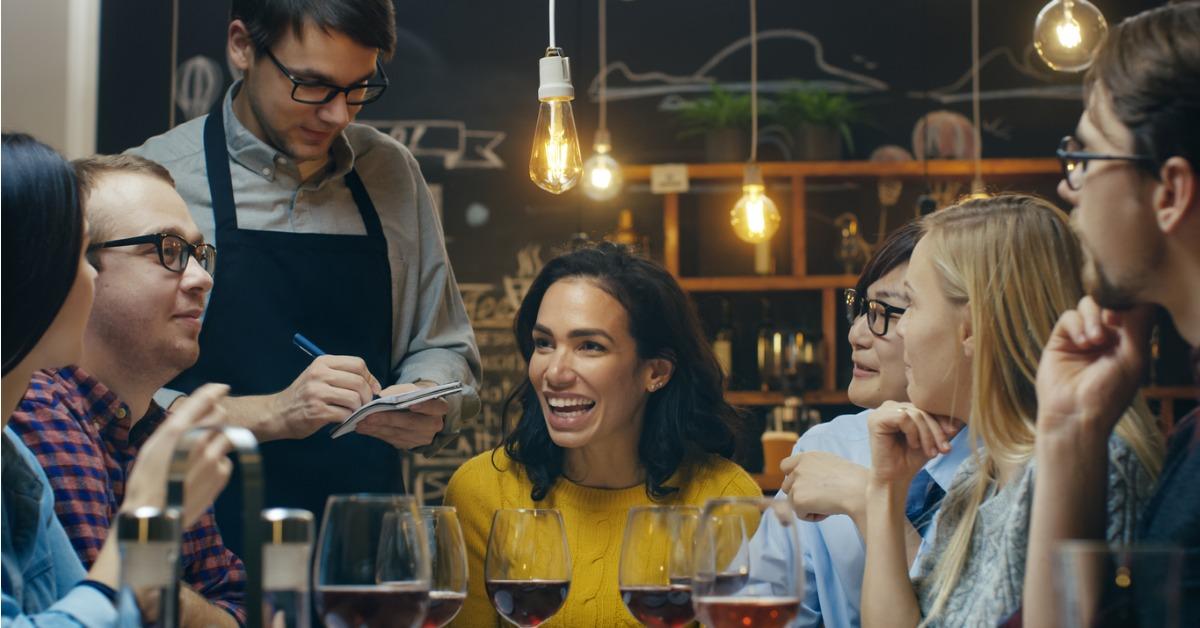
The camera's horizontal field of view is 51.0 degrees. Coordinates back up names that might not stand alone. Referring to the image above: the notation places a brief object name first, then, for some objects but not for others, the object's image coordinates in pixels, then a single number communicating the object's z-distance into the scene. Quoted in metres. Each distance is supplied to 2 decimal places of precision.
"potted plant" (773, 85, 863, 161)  5.37
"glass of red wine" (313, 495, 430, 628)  1.18
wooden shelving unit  5.25
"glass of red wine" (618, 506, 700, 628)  1.37
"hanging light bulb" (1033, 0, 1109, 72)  3.00
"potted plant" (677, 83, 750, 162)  5.39
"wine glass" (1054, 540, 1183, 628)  0.84
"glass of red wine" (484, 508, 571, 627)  1.48
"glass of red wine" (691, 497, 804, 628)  1.25
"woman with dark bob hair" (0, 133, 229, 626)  1.16
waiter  2.28
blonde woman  1.50
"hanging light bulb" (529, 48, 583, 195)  2.04
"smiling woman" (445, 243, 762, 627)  2.59
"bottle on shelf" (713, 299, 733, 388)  5.37
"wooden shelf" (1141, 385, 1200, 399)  5.18
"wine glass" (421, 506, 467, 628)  1.36
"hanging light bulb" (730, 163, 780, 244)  4.65
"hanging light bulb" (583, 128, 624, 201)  4.83
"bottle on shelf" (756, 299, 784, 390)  5.24
